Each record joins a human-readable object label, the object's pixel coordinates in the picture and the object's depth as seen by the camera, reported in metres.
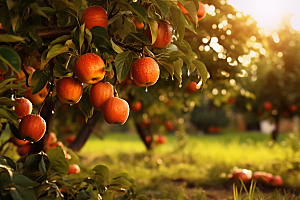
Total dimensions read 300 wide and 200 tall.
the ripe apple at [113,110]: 1.24
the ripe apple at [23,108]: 1.40
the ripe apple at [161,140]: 6.90
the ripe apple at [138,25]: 1.50
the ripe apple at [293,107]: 6.47
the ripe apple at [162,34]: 1.20
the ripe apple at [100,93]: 1.26
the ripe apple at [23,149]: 2.49
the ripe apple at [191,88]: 2.98
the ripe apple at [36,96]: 1.57
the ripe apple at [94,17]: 1.16
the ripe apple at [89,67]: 1.12
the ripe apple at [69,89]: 1.21
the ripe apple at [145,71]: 1.16
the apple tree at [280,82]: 6.30
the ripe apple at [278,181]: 3.31
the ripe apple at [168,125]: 7.20
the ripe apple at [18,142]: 1.94
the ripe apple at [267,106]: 6.36
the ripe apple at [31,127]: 1.28
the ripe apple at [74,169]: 2.06
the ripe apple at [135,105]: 4.29
